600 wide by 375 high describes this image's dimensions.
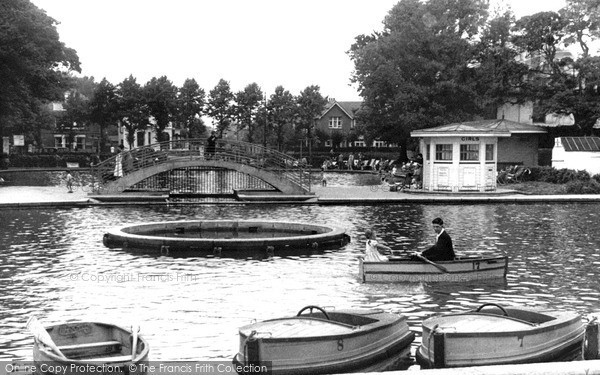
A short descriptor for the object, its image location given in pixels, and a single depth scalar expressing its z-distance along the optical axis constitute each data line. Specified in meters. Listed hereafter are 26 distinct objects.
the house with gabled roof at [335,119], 127.81
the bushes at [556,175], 49.81
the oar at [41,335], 9.98
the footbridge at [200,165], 42.62
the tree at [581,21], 61.69
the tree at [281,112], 114.81
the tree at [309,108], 114.31
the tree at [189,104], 117.50
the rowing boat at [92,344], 10.09
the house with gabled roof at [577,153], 52.91
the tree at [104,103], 113.56
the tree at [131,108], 112.31
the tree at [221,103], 116.88
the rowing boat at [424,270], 18.44
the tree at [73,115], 121.55
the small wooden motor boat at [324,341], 10.65
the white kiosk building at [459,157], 44.16
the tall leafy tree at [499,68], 67.75
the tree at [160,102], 113.12
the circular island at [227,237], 23.19
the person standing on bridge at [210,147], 44.09
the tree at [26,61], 63.75
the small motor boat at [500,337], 11.08
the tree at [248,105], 116.50
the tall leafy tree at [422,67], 69.31
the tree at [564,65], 61.66
